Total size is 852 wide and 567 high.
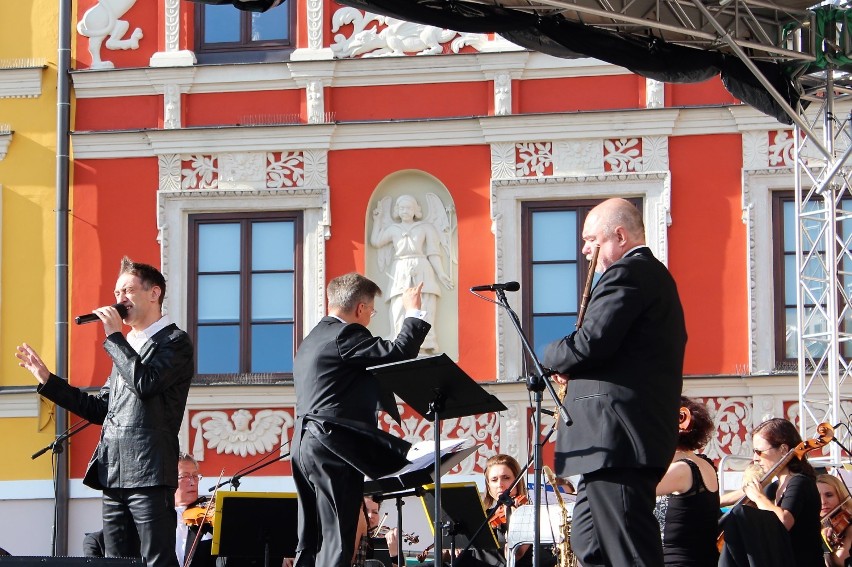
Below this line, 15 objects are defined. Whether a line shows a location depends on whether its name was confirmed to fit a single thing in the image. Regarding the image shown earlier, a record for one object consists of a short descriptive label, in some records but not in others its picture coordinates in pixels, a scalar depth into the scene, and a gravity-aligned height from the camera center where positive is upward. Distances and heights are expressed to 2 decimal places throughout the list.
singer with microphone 14.59 -0.15
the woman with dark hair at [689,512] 13.97 -0.58
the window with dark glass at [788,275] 28.19 +1.06
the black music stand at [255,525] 16.84 -0.76
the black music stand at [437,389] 14.77 +0.00
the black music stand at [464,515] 17.81 -0.74
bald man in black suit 12.25 -0.07
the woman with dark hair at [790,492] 16.05 -0.57
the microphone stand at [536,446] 14.11 -0.27
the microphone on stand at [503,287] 14.99 +0.52
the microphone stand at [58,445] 18.36 -0.34
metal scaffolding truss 24.03 +0.99
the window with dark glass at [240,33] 30.27 +3.62
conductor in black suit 15.16 -0.18
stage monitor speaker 12.91 -0.73
